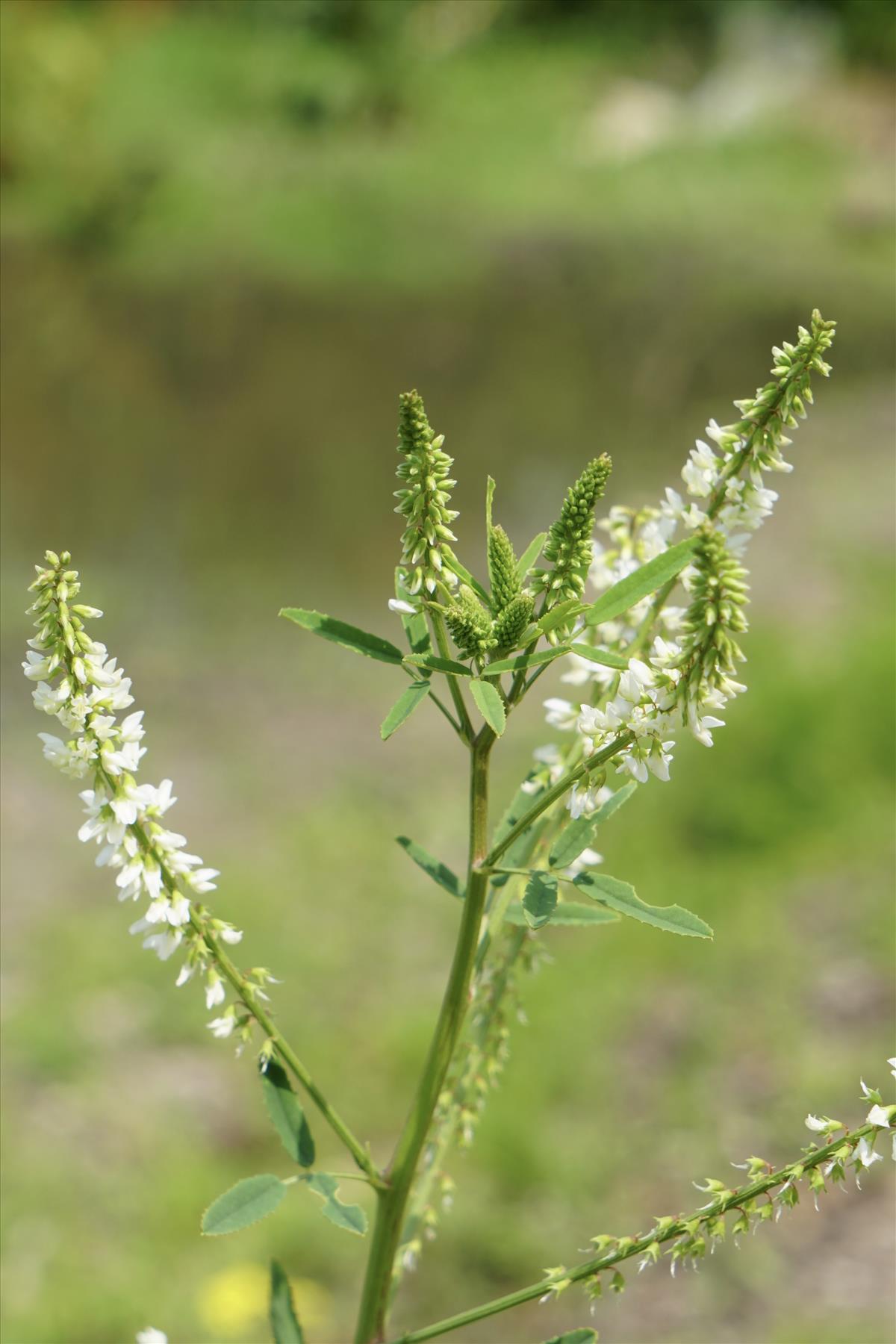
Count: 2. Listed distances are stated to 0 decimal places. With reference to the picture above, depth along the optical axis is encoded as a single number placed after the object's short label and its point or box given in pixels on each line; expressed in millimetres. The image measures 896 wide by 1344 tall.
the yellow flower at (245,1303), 1629
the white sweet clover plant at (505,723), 789
